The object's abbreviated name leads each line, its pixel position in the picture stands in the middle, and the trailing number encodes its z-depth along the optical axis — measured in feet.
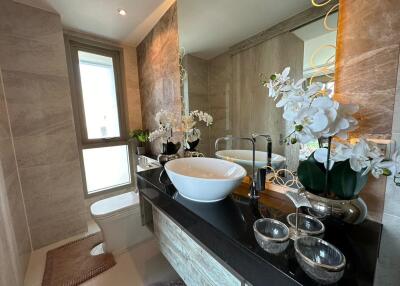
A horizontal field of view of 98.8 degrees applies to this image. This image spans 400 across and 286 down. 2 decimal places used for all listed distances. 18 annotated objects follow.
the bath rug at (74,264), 5.06
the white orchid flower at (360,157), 2.05
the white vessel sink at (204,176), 2.90
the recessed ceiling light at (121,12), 5.80
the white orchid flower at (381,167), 1.95
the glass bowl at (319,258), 1.59
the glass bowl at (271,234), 1.98
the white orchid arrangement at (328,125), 2.05
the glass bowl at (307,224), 2.21
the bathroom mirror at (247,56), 2.86
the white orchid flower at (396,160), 1.93
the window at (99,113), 7.51
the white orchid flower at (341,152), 2.16
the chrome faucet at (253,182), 3.28
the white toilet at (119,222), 5.72
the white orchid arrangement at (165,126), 5.50
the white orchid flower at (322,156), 2.41
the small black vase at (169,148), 5.57
